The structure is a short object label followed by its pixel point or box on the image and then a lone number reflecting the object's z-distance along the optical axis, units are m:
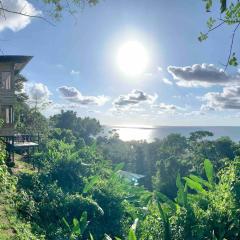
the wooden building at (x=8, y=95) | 15.93
